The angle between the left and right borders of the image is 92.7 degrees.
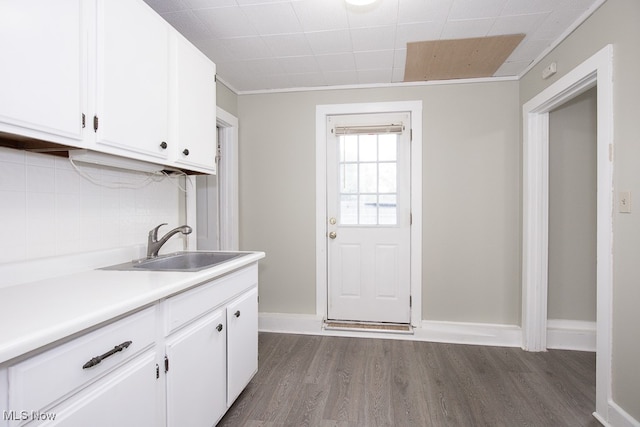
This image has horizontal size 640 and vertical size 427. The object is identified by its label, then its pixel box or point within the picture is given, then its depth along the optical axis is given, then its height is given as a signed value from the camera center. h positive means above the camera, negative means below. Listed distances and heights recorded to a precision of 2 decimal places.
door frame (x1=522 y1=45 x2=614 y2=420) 1.66 +0.05
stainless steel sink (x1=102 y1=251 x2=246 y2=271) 1.62 -0.30
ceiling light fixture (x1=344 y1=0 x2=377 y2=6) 1.66 +1.15
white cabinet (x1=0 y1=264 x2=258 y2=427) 0.75 -0.52
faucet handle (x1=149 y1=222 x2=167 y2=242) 1.76 -0.14
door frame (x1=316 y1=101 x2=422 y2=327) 2.84 +0.18
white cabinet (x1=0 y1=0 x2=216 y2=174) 0.95 +0.52
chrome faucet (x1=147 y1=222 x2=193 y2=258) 1.76 -0.18
